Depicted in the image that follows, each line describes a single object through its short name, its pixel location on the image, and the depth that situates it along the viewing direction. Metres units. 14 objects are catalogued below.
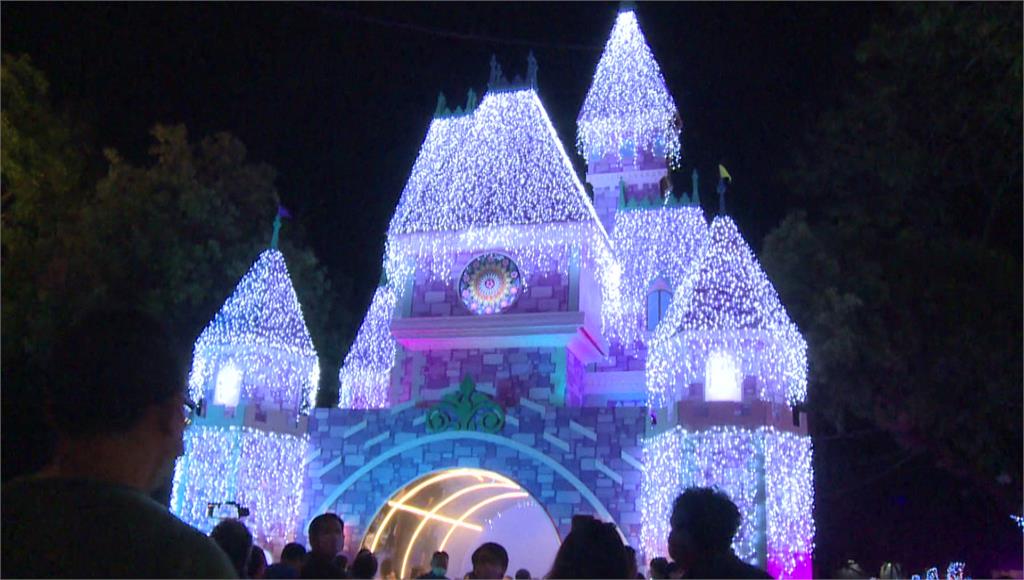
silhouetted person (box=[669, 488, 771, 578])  3.50
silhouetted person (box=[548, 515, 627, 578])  3.33
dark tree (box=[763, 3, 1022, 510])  16.31
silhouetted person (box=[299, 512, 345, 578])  4.61
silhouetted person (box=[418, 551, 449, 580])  6.88
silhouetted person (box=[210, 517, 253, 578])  4.48
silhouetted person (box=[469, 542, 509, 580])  5.25
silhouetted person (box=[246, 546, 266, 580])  5.78
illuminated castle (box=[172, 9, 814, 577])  14.62
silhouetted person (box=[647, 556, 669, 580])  7.58
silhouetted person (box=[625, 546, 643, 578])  3.58
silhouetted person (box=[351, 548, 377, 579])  6.53
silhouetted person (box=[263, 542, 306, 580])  4.97
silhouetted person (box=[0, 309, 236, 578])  1.63
